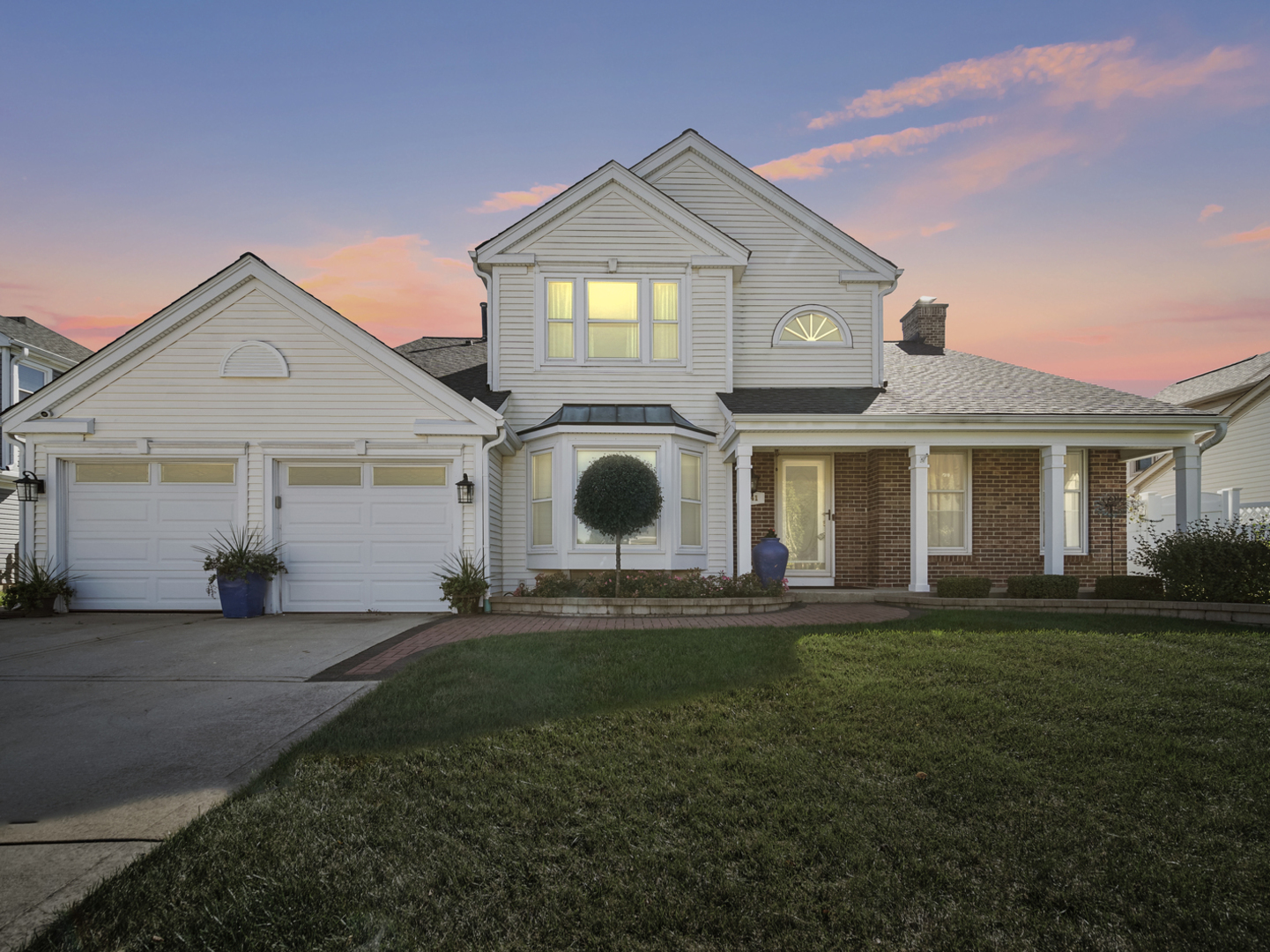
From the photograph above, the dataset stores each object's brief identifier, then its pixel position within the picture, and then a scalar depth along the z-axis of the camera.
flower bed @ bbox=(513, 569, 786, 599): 11.02
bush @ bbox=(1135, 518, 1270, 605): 9.52
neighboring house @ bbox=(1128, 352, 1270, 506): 19.55
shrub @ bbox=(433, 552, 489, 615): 10.75
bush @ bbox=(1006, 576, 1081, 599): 10.89
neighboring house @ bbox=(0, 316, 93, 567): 18.00
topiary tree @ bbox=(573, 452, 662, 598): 10.79
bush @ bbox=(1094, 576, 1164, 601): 10.71
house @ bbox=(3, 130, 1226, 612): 10.98
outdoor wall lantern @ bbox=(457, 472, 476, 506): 11.01
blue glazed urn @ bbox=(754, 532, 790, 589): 12.05
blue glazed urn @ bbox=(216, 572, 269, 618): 10.45
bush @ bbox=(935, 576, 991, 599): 11.14
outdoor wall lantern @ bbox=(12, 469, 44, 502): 10.67
